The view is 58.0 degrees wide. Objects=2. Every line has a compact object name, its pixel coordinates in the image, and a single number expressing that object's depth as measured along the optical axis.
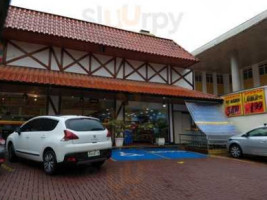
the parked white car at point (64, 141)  7.04
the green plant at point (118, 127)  13.26
